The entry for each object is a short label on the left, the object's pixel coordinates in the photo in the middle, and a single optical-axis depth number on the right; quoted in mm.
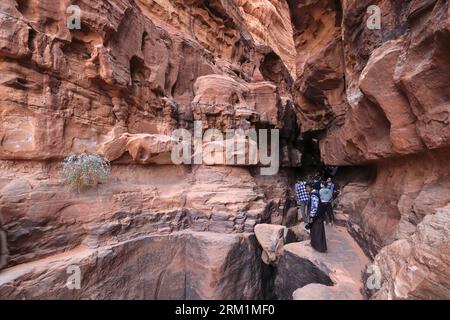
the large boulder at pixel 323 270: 3699
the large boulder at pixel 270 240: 5906
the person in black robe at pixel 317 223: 5137
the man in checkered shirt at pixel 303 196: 7423
